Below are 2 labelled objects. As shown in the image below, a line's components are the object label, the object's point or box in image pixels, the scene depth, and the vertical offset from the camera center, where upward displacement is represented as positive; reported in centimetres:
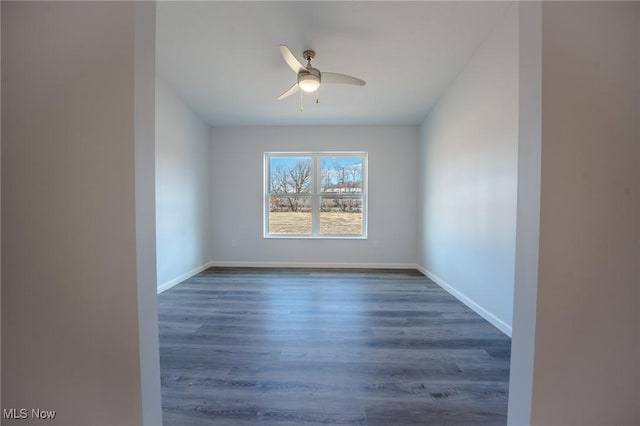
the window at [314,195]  440 +20
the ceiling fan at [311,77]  211 +122
